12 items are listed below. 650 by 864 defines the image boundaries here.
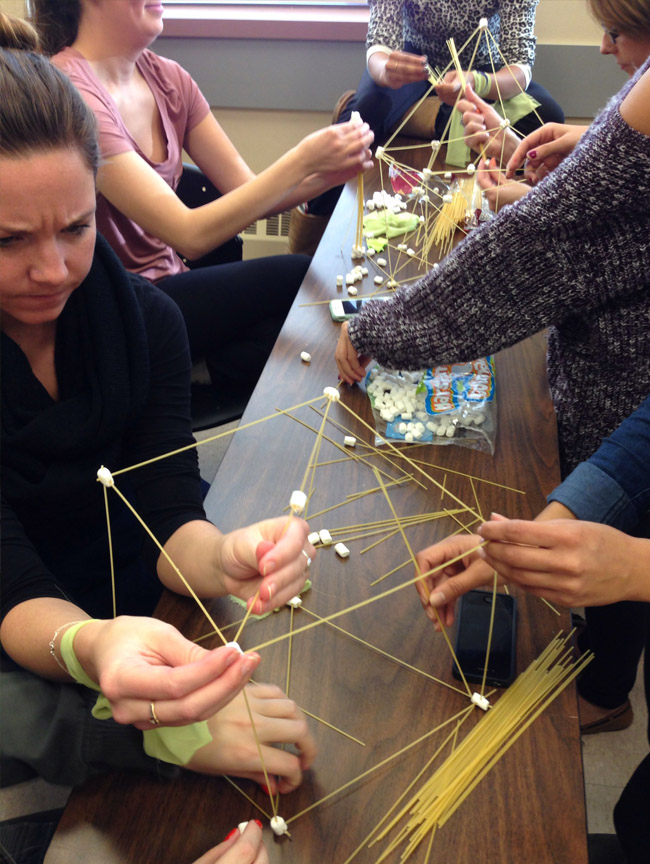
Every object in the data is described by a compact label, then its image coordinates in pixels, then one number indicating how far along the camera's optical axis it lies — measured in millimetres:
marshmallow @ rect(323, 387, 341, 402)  848
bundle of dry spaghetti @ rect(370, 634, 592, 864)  668
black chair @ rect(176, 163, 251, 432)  1601
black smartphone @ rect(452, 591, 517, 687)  791
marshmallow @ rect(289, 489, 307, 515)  715
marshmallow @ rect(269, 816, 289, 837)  657
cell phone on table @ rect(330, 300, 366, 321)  1355
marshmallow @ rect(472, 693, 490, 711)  763
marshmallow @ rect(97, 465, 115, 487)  757
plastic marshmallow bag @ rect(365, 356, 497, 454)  1099
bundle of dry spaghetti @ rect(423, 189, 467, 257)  1586
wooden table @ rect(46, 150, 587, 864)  659
